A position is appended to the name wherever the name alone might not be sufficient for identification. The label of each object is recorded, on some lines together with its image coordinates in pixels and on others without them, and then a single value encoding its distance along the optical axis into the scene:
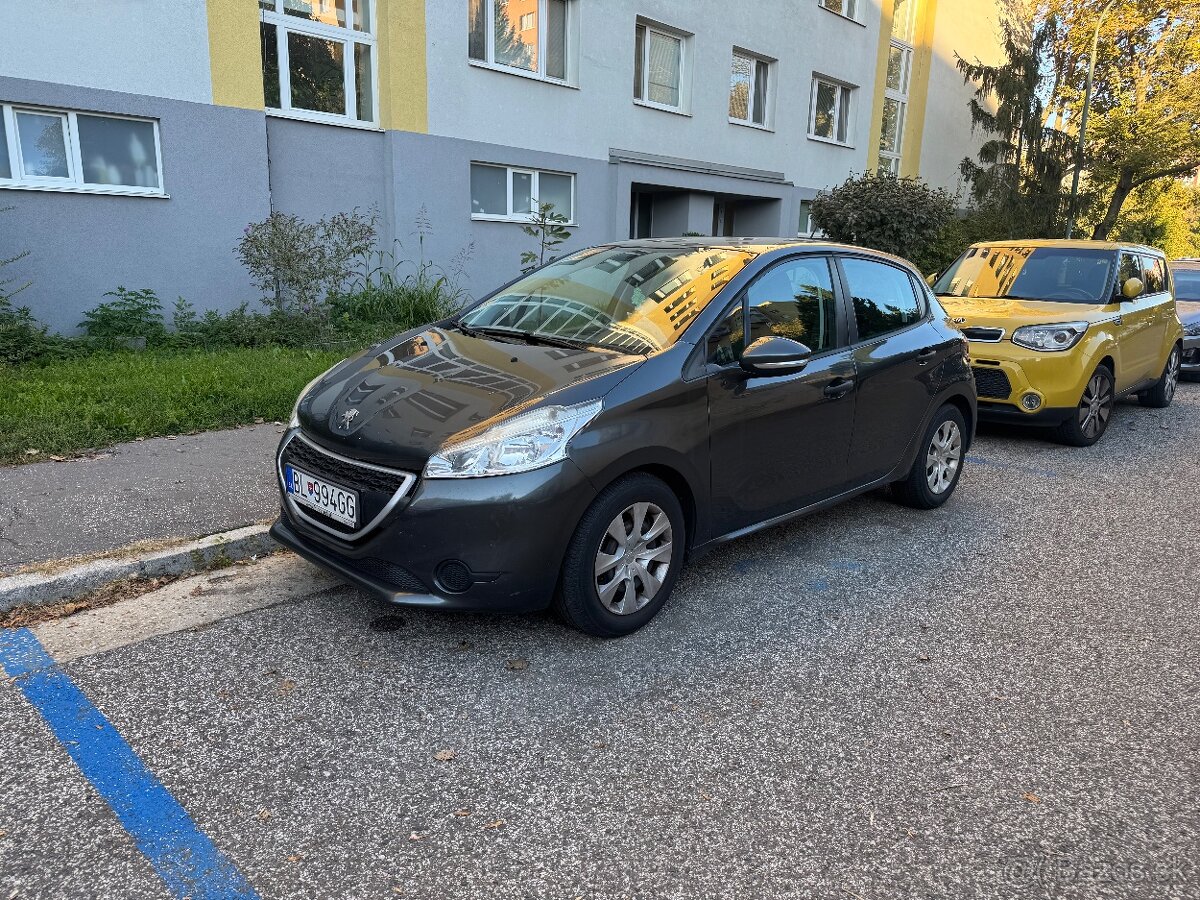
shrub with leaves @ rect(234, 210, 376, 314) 9.54
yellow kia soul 7.29
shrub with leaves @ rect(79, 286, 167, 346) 9.06
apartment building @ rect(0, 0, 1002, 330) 9.05
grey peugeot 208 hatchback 3.22
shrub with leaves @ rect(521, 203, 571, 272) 10.75
